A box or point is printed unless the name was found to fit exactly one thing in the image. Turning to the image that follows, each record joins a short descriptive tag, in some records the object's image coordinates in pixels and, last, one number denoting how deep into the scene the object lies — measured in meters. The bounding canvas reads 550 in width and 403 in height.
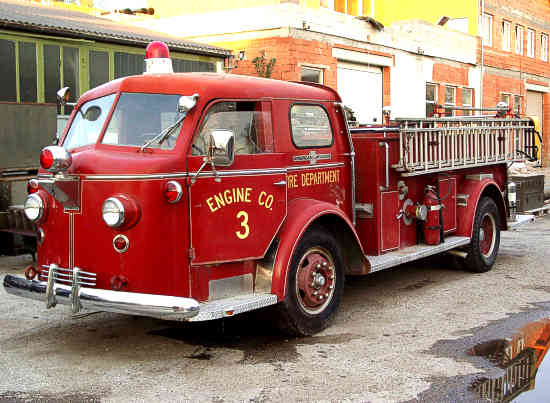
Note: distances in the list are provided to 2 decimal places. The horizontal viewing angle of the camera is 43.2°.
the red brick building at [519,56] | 27.20
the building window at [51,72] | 12.70
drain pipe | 26.20
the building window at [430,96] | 22.94
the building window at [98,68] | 13.47
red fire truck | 4.94
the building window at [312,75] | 17.30
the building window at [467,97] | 25.50
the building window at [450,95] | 24.29
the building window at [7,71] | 11.91
